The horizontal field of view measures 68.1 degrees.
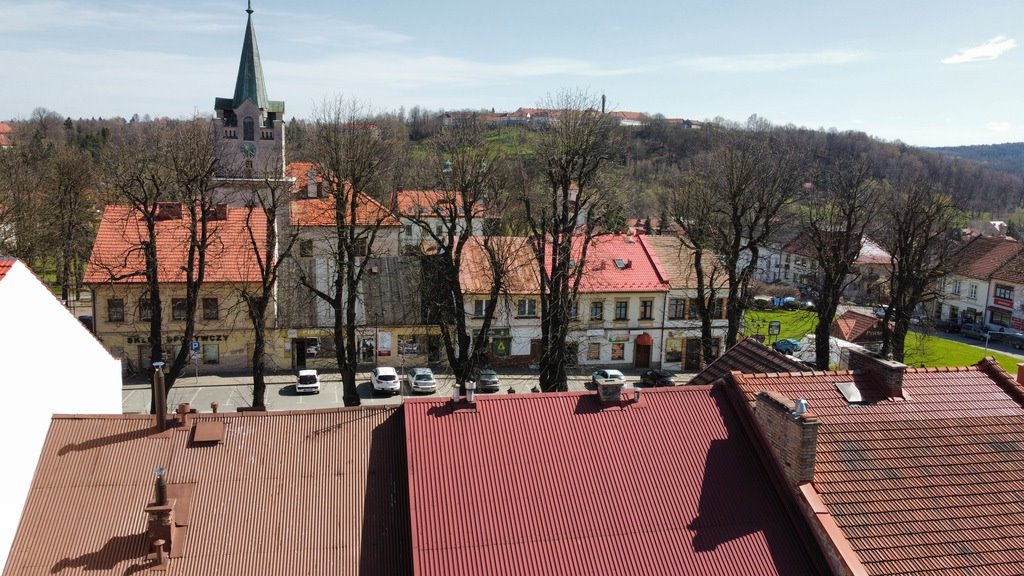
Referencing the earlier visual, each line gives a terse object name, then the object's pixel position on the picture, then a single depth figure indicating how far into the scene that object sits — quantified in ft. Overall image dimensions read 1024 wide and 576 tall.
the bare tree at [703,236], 113.60
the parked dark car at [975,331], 189.47
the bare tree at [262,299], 90.02
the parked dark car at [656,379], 122.31
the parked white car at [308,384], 116.78
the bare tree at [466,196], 93.15
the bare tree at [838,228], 111.24
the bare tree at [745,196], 108.27
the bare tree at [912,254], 113.70
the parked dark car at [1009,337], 183.52
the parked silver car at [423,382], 119.14
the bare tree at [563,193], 94.53
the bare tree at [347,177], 92.99
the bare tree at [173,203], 94.43
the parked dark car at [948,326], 197.59
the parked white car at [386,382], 117.91
